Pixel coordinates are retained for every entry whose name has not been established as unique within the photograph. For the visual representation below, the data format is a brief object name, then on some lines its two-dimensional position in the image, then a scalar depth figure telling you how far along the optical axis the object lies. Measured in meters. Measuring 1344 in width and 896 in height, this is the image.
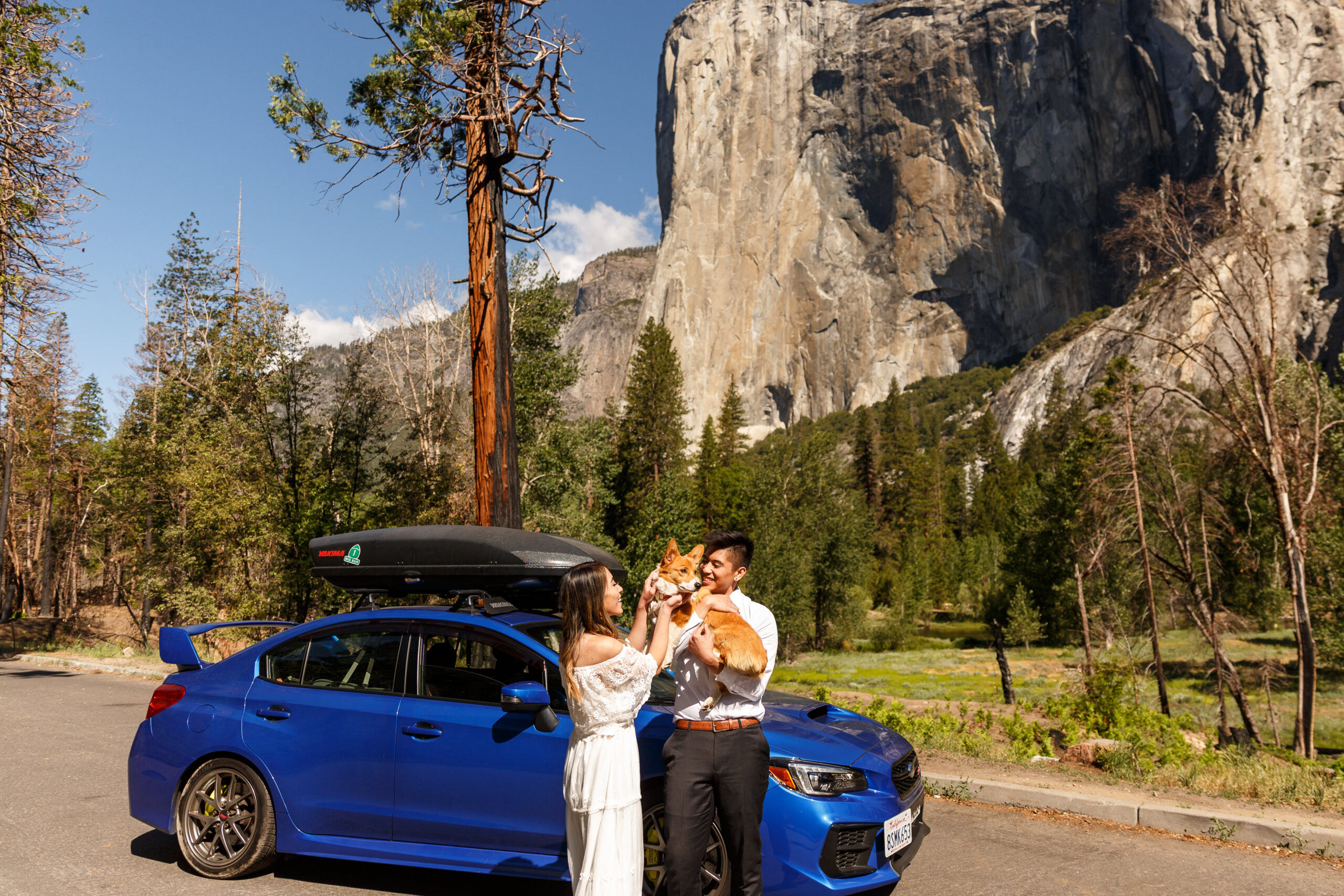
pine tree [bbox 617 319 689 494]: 52.19
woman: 3.46
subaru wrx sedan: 4.17
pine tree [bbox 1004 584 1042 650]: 46.78
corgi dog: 3.48
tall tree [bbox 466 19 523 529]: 8.89
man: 3.56
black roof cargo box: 5.04
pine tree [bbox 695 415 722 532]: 62.28
